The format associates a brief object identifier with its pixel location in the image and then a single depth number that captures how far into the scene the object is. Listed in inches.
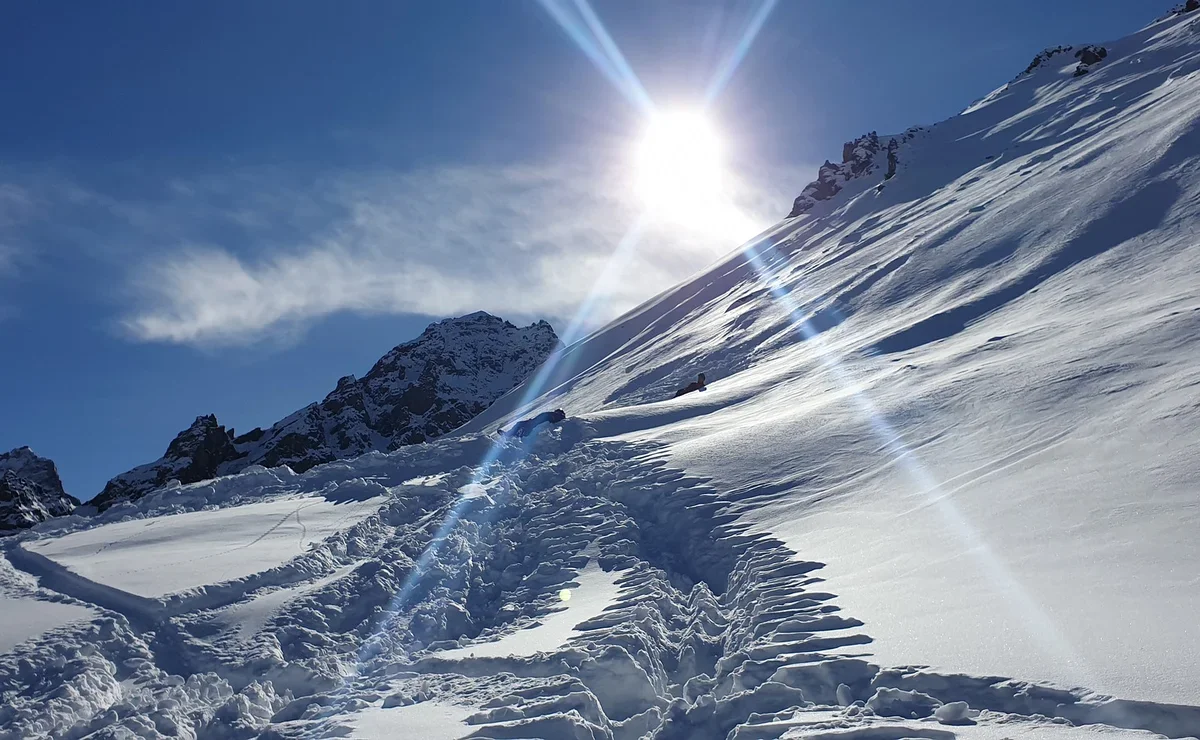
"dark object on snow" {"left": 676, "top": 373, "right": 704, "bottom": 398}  987.9
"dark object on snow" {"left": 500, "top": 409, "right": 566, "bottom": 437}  790.0
